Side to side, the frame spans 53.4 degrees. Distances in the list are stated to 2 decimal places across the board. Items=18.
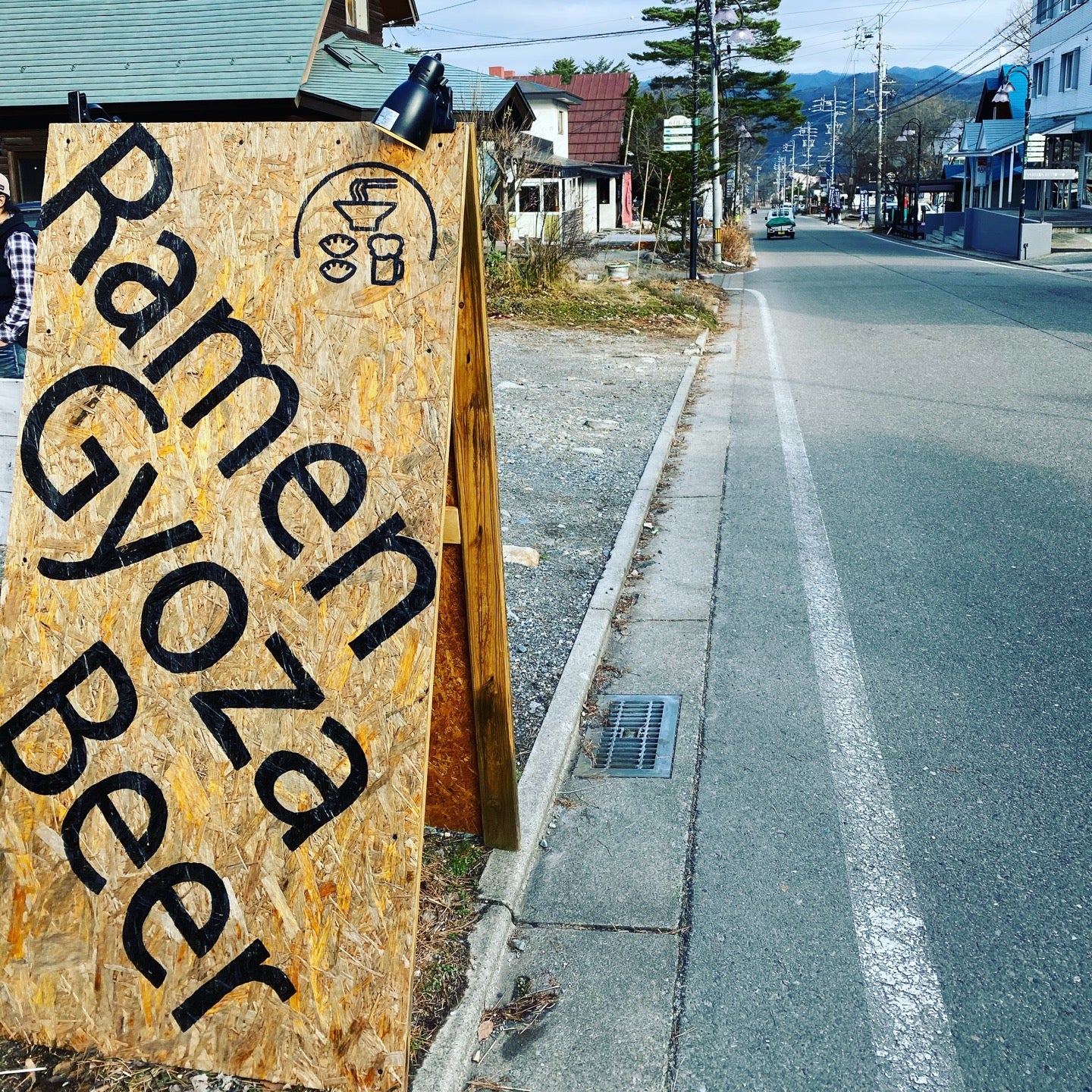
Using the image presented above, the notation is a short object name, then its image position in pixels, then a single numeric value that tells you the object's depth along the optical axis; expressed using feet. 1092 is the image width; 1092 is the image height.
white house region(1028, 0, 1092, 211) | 165.89
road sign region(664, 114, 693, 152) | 80.69
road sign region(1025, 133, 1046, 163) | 124.98
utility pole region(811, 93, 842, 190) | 428.97
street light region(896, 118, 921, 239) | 219.39
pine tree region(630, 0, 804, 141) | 222.69
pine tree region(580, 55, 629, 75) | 270.96
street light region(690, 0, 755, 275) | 84.79
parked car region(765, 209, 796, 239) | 203.62
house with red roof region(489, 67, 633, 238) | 154.40
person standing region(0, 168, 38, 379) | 18.84
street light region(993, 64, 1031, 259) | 113.70
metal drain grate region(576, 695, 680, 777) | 13.33
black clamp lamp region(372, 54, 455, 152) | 8.35
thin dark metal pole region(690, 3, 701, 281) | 82.74
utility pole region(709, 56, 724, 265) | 122.42
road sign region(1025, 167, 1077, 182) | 121.80
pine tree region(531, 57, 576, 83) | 238.64
